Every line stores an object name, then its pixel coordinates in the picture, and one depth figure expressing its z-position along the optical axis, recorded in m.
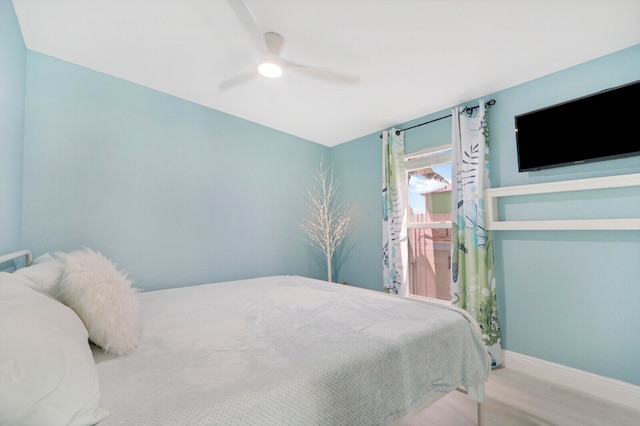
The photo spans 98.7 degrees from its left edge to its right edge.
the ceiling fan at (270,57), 1.63
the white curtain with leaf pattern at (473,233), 2.35
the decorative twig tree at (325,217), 3.66
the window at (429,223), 3.00
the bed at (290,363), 0.74
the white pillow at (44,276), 1.09
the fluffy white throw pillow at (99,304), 1.02
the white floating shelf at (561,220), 1.77
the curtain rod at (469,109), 2.45
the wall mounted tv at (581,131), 1.79
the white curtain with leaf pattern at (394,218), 3.09
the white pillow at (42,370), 0.51
